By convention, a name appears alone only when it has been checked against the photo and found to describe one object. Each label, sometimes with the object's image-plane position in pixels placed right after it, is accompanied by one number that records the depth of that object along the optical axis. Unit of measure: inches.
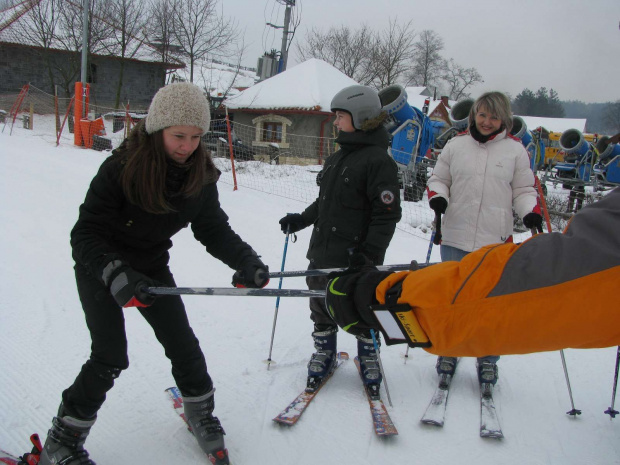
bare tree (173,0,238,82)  904.3
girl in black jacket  83.8
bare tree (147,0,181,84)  916.6
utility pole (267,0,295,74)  1046.3
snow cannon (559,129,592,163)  581.6
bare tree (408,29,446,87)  1815.9
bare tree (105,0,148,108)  930.1
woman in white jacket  127.3
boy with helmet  115.8
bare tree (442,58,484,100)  1982.0
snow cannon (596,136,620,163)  586.8
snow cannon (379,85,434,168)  415.5
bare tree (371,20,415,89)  1184.2
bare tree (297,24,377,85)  1232.2
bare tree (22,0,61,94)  951.6
